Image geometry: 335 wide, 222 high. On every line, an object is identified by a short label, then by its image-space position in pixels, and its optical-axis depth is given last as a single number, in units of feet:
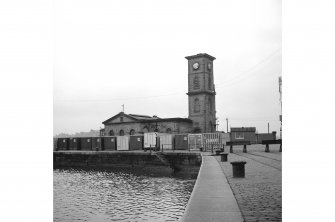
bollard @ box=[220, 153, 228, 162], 50.55
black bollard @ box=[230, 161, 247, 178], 29.09
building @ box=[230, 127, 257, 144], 132.98
